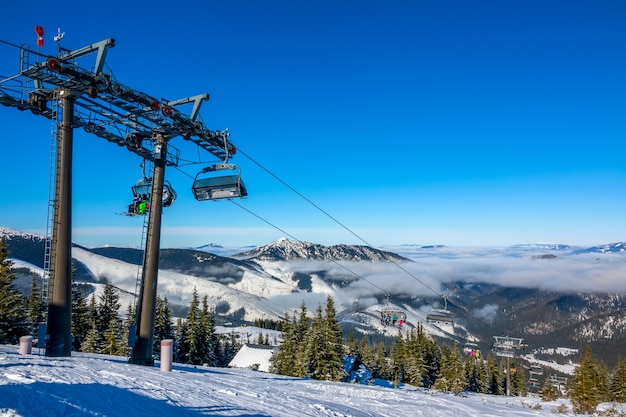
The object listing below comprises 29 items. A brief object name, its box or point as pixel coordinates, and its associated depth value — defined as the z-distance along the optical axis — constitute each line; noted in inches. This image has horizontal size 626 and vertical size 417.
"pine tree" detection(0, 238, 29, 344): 1389.0
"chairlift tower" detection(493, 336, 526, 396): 2383.9
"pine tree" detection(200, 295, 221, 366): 2081.7
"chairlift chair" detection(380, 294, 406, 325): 1489.1
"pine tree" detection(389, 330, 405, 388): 2637.8
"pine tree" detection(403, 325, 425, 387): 2431.8
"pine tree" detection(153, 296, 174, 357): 2046.0
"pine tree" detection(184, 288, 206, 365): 2027.6
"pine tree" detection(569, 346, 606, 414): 1737.1
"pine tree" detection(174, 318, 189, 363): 2052.2
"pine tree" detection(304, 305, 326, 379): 1806.0
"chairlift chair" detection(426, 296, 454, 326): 1593.3
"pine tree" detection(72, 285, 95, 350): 1917.8
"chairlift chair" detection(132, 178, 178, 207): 786.8
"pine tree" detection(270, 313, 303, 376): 2182.3
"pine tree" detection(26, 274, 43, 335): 1706.4
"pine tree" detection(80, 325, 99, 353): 1797.5
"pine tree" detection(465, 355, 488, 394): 2883.9
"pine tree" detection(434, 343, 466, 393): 2474.2
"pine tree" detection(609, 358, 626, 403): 2413.5
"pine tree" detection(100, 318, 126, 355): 1803.6
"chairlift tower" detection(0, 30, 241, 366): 617.9
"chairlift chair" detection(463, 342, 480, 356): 2274.9
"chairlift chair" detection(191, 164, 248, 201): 775.7
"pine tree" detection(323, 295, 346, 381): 1796.3
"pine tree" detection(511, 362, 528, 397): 3300.2
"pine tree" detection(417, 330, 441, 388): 2605.8
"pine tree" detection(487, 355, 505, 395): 3171.8
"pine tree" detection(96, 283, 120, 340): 2108.8
